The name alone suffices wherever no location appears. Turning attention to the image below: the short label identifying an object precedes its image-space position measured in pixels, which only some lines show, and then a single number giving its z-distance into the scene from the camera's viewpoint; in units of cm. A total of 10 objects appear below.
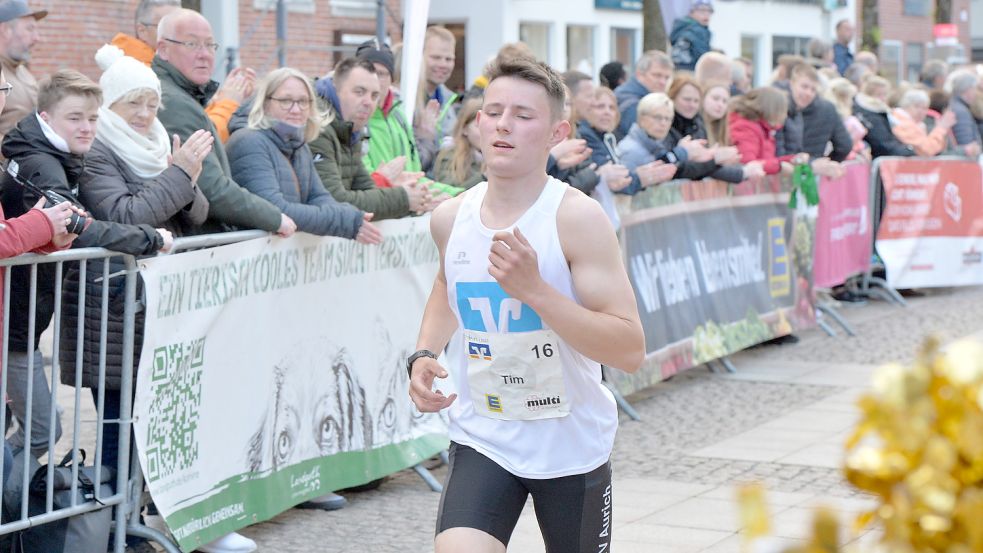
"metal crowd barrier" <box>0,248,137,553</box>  965
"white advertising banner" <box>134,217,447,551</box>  1077
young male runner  733
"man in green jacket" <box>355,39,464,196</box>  1523
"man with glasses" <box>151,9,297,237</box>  1171
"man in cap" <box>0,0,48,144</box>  1357
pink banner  2499
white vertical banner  1637
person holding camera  1007
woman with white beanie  1048
